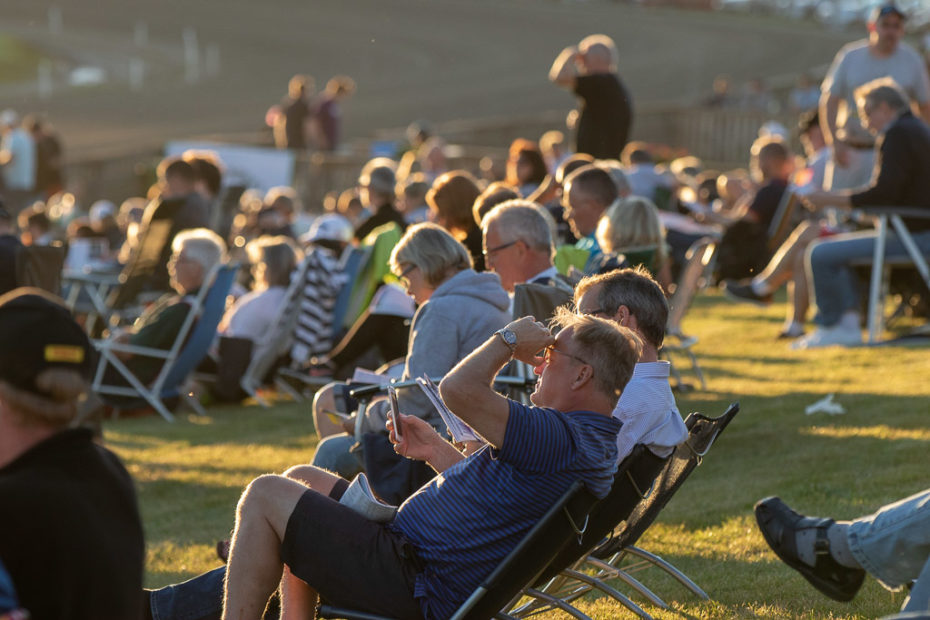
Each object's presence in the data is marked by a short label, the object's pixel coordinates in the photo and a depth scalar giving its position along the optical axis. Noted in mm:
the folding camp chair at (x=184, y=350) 20719
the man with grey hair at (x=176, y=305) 20828
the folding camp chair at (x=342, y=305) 21391
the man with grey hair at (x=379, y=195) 22141
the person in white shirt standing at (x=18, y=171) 47156
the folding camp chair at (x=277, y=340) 21469
